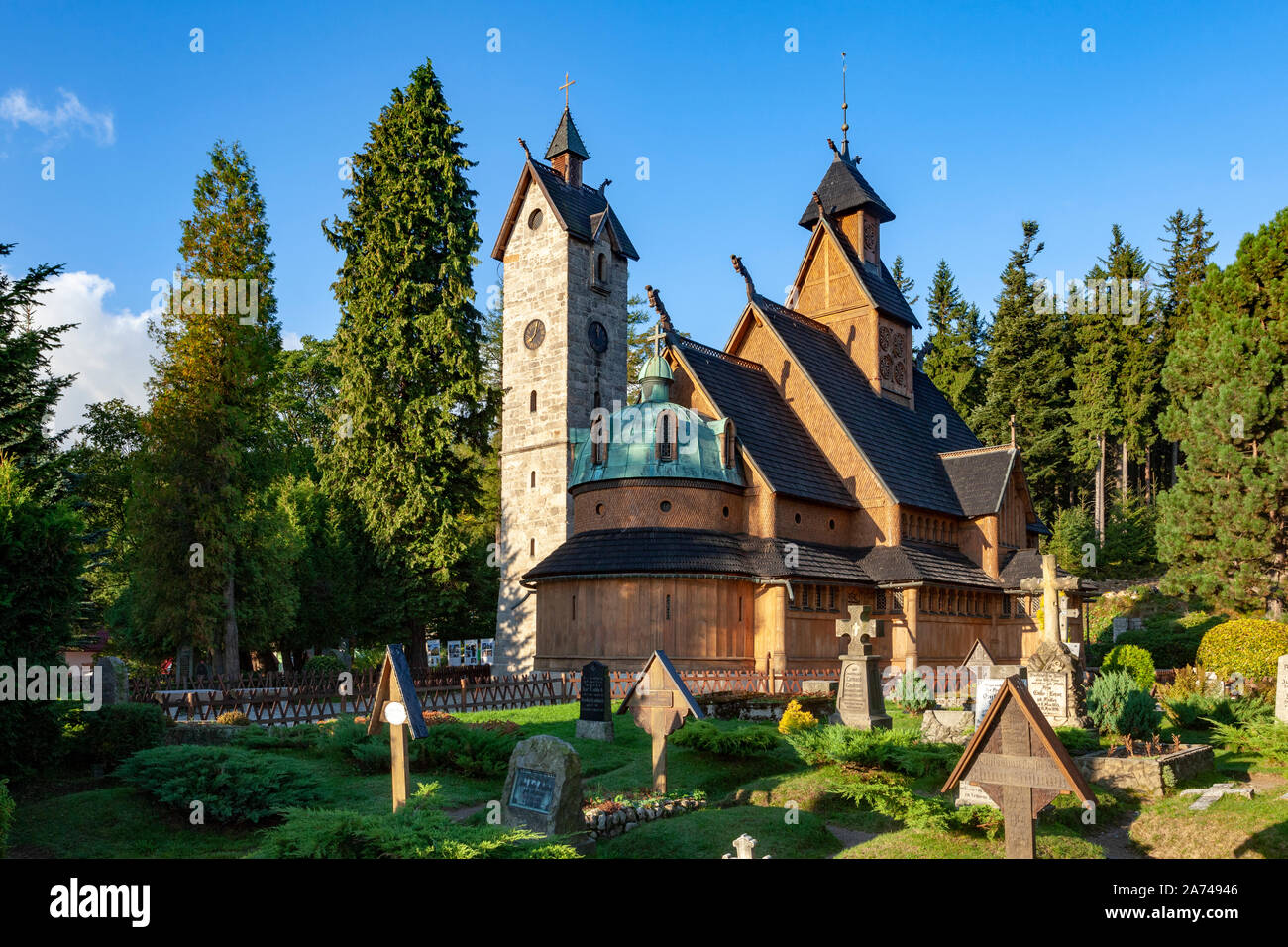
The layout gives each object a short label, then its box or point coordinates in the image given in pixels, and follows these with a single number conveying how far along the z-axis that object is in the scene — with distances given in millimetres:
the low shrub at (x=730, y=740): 16641
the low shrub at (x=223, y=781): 13211
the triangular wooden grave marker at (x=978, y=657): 27500
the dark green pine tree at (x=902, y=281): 80938
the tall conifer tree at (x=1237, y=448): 33188
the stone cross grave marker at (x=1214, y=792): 14156
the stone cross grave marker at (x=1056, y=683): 18812
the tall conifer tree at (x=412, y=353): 37250
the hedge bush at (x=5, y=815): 10336
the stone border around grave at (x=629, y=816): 12727
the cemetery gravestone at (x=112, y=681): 17891
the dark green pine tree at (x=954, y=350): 64438
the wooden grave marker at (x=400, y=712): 11289
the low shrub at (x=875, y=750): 14852
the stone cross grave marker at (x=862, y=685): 20219
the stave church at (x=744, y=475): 30297
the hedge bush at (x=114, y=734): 16016
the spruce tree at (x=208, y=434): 29797
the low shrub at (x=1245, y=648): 27375
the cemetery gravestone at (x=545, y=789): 11344
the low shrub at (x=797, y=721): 19969
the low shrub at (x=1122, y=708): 18219
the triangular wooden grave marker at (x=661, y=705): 15242
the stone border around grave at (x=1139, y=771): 15422
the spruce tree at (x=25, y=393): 23047
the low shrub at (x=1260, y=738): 17859
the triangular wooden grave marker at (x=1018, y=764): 8523
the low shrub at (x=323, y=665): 35656
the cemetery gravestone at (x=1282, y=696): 21812
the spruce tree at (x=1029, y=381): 59438
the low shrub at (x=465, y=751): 16609
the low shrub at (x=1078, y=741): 17516
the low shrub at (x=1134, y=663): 25731
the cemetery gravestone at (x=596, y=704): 20156
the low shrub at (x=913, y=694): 25052
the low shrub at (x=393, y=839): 8594
